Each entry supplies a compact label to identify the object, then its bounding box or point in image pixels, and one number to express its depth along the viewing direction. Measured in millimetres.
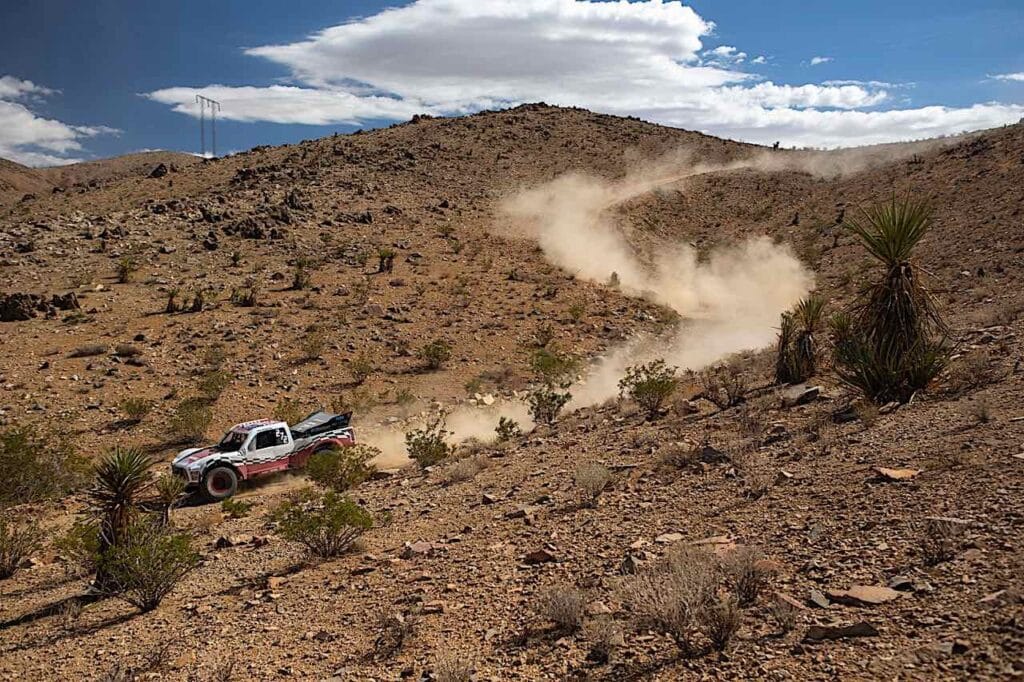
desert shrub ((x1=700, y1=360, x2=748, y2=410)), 14562
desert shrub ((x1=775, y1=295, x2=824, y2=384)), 15305
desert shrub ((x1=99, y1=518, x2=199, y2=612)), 8828
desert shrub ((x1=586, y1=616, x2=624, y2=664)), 5832
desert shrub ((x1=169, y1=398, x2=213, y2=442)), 18203
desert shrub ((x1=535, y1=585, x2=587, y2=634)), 6430
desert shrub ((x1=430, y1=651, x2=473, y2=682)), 5785
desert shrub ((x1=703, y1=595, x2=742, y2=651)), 5516
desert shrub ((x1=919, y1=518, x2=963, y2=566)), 5902
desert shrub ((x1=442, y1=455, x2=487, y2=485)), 12917
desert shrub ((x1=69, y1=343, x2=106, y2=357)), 21594
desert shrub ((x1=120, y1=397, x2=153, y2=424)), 18711
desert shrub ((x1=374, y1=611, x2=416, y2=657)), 6727
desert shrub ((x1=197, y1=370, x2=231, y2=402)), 20016
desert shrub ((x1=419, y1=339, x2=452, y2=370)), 24094
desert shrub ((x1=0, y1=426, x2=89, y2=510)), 14477
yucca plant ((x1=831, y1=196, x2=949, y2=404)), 11656
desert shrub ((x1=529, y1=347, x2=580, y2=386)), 21547
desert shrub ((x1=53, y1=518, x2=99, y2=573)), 9836
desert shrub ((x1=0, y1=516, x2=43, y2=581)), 10867
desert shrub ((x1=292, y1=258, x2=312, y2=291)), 29875
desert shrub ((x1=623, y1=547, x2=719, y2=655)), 5652
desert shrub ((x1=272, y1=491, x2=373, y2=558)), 9719
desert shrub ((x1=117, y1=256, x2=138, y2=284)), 28750
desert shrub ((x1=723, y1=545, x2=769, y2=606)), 6141
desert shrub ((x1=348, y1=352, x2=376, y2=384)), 22625
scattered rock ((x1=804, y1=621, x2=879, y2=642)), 5191
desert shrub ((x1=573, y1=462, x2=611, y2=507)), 10039
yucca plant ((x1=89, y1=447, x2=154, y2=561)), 9977
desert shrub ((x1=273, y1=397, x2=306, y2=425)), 19094
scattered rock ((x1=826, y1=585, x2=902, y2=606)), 5566
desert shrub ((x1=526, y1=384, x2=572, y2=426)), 18303
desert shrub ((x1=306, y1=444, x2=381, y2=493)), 13500
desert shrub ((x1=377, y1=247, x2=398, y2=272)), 33344
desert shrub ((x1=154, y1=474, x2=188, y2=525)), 12337
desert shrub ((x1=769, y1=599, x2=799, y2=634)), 5551
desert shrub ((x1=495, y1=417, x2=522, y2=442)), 16094
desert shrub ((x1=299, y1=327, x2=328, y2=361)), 23639
